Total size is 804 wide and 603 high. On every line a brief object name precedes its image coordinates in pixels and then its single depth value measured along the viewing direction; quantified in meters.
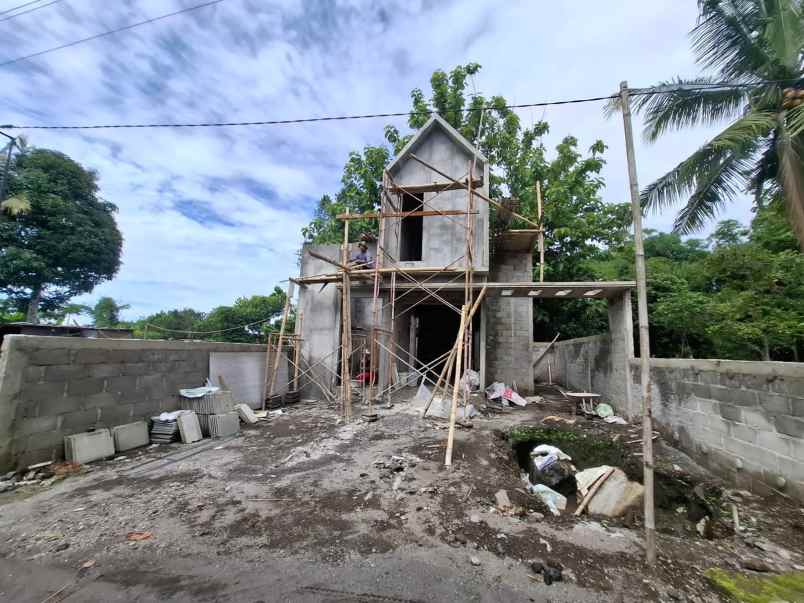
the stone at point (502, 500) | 3.73
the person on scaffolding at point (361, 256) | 10.48
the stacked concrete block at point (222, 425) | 6.46
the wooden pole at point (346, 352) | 7.59
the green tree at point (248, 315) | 29.44
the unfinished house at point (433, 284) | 8.76
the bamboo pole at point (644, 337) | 2.88
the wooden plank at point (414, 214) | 9.07
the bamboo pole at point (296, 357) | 9.81
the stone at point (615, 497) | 4.02
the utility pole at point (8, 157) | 12.52
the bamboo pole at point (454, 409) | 4.83
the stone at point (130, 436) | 5.37
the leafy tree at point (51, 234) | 18.86
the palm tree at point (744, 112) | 7.38
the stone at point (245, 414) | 7.43
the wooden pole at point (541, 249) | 10.57
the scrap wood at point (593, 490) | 3.98
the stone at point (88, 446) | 4.73
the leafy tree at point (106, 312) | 32.25
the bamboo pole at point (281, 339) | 9.12
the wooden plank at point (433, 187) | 9.68
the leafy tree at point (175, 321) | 35.06
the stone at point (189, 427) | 6.04
